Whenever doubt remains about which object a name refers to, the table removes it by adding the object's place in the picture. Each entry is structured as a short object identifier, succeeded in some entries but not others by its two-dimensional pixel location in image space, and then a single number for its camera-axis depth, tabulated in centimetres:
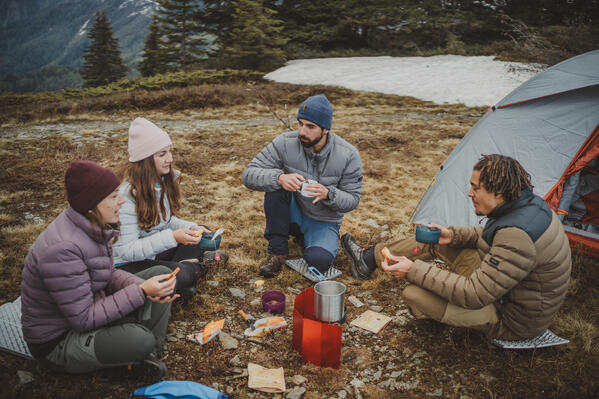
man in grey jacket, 360
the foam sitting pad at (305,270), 366
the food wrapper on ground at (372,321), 299
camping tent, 402
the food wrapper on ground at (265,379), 234
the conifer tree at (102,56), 3127
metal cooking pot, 267
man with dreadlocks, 222
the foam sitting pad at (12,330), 243
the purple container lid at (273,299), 313
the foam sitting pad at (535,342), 252
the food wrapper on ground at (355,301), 334
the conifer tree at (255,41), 1841
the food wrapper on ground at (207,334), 275
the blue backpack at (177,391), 204
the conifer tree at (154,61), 2129
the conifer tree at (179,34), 2162
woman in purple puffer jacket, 193
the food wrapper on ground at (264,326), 288
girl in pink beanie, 278
